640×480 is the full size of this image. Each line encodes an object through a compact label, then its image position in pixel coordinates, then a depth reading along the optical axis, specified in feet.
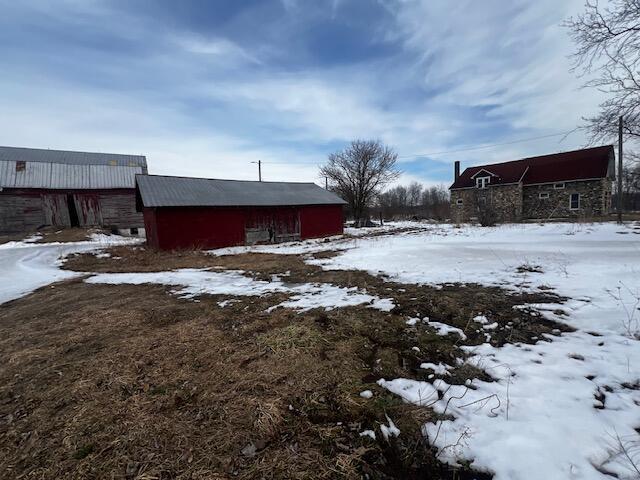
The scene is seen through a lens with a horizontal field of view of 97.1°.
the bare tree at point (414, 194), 289.12
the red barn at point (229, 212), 51.70
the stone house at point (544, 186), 86.69
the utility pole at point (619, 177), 45.68
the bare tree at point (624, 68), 26.00
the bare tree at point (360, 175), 110.83
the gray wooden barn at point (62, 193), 76.74
